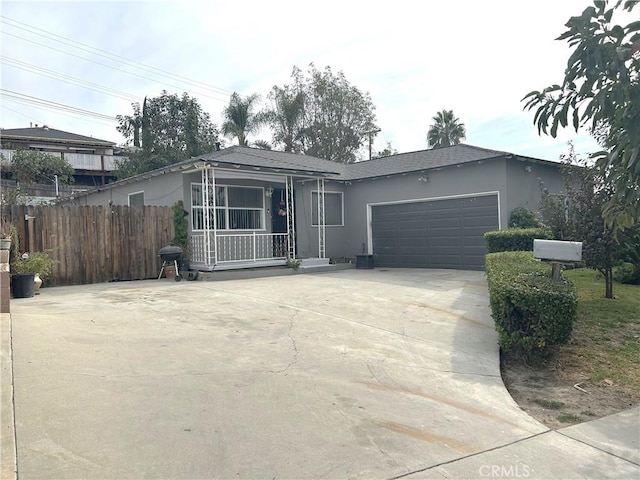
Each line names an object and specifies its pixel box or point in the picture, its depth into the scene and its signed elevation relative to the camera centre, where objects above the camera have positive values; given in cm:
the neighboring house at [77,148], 3325 +700
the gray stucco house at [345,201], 1359 +104
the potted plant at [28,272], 862 -62
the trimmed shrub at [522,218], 1351 +28
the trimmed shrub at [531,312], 550 -102
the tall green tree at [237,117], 2691 +694
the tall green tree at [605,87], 366 +118
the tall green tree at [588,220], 872 +12
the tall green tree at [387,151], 3946 +714
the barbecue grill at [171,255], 1210 -46
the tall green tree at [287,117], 3506 +896
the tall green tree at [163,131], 2622 +615
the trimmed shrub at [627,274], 1155 -123
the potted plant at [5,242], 839 -1
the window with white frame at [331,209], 1709 +90
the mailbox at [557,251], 615 -33
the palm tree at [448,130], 3781 +815
